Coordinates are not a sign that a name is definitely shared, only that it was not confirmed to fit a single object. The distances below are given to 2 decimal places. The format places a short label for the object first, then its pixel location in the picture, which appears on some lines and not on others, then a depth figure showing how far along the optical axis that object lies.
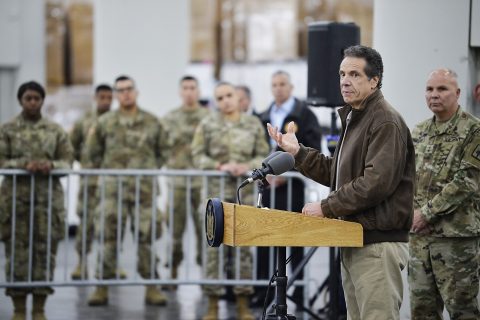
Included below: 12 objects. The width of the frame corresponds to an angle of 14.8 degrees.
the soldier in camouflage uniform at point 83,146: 20.33
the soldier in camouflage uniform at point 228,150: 16.74
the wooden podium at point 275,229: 9.86
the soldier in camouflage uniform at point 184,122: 20.82
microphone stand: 10.32
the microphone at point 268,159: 10.23
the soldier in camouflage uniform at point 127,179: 17.63
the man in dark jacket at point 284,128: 17.38
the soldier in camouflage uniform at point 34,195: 16.08
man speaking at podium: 10.03
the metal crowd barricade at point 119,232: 15.92
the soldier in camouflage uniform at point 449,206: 12.20
